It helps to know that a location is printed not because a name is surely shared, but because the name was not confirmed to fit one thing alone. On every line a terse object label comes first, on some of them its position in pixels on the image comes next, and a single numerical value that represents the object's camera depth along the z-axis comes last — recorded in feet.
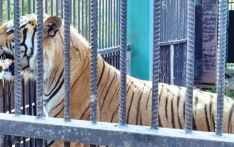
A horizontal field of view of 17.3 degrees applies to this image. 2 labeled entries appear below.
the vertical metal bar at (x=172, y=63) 35.73
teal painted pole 28.05
